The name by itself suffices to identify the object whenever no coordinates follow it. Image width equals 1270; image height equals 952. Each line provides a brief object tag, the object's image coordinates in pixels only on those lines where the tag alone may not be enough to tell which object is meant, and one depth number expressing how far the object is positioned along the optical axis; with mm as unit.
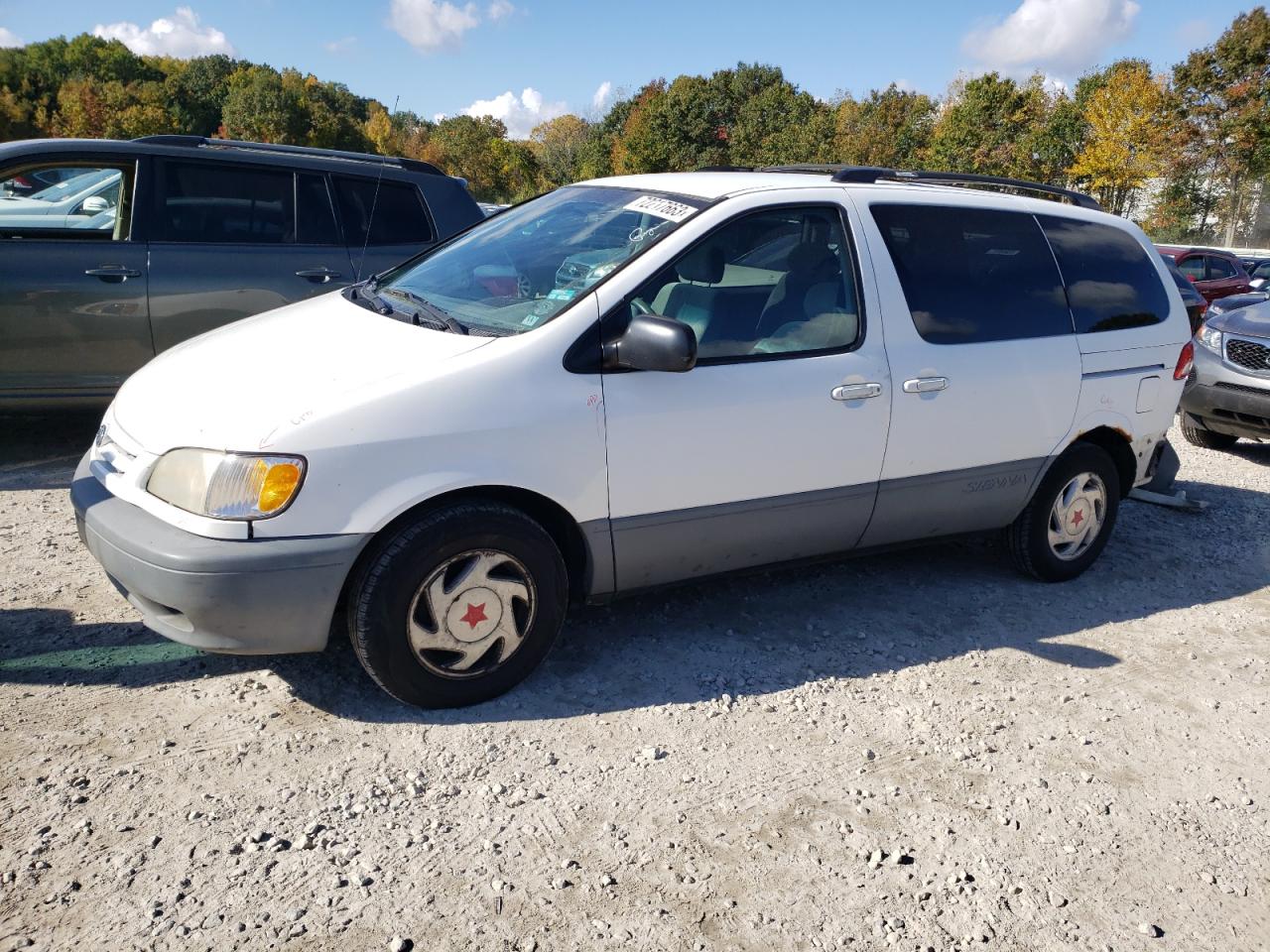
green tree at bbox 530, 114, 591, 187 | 78562
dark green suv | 5598
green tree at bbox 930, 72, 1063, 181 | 42469
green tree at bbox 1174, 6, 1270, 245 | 37375
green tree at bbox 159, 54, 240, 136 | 77375
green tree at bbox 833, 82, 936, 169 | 48688
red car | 17000
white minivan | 3066
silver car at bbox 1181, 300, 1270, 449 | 7660
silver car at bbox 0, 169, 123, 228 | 5820
